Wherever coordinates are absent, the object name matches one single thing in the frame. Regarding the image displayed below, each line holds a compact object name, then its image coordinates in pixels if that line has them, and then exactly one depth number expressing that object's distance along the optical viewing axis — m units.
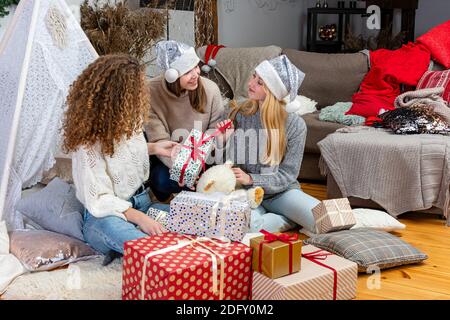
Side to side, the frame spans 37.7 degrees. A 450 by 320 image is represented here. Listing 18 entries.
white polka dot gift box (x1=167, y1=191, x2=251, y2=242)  2.26
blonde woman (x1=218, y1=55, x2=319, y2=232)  2.84
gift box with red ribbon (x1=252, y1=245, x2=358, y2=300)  2.04
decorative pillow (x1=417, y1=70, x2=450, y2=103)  3.82
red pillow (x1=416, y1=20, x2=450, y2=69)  4.08
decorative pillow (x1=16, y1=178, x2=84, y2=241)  2.61
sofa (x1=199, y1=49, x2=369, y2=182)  4.33
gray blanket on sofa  3.21
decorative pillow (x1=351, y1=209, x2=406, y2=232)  2.91
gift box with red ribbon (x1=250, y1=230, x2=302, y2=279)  2.04
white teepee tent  2.63
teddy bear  2.71
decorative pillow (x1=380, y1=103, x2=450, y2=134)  3.40
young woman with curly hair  2.39
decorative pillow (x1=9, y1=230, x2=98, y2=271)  2.43
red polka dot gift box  1.96
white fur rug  2.22
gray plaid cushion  2.48
